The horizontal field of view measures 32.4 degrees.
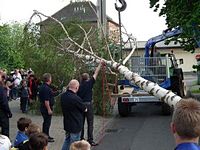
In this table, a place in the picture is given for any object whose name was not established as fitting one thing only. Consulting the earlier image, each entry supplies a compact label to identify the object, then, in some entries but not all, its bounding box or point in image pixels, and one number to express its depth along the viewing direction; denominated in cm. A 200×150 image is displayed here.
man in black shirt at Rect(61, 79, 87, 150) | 624
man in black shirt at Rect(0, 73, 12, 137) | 714
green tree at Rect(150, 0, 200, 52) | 937
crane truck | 1192
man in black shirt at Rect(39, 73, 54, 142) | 779
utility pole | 1263
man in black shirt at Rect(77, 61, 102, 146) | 765
